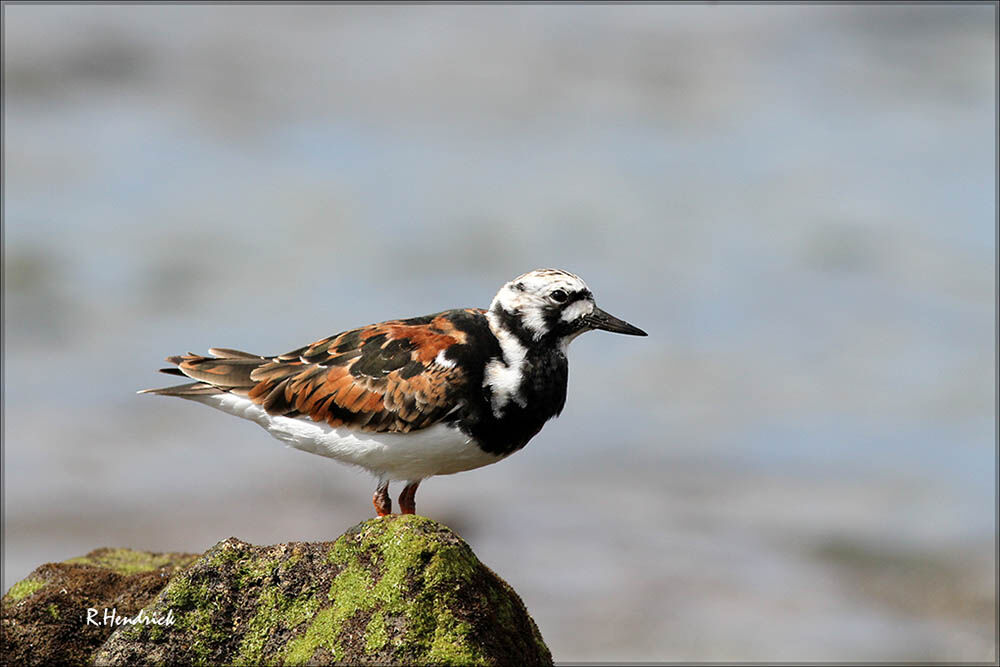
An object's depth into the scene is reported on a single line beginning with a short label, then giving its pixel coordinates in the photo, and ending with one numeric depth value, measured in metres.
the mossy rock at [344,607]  9.87
